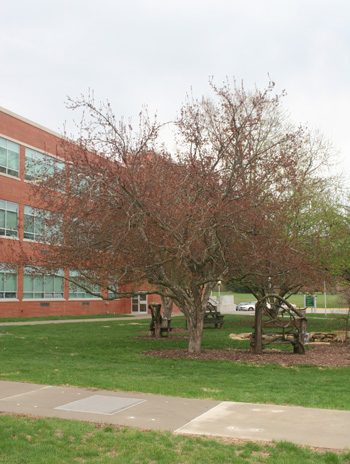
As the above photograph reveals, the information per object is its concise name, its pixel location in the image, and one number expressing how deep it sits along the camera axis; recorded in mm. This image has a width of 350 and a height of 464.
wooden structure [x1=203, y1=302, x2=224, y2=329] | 25462
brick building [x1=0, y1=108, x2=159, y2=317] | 32991
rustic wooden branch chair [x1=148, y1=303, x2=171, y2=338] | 19688
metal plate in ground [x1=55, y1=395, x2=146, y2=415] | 6910
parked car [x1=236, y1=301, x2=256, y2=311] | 62719
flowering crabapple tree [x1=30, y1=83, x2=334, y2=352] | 12859
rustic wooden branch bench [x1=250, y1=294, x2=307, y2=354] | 14148
